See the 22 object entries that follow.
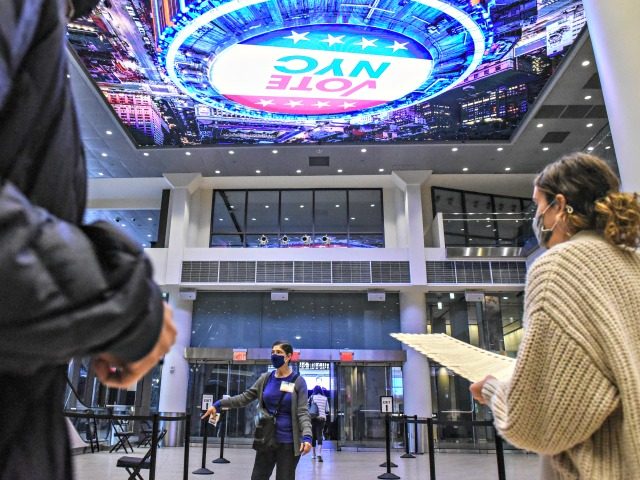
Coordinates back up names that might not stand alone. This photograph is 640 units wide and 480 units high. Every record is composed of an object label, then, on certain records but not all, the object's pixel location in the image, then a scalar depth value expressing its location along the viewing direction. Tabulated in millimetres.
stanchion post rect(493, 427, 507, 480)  4430
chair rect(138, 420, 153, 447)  13723
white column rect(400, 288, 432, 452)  14891
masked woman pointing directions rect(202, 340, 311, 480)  4250
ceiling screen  9562
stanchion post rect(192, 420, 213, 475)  8099
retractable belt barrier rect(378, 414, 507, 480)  4504
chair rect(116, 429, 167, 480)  5691
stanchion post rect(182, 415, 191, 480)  5816
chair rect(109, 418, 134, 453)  10680
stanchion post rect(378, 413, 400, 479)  7906
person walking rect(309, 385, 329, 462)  11336
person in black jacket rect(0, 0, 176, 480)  452
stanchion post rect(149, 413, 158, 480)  4852
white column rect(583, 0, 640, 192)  3998
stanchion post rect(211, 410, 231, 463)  10023
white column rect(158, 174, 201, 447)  15102
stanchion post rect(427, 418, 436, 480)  6396
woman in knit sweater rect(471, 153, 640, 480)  1058
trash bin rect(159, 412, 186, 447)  14773
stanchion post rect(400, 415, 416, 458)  12217
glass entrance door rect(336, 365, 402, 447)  14984
